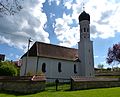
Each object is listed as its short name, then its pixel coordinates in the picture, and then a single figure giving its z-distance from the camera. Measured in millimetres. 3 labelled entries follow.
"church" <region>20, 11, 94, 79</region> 18351
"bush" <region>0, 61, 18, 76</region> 18861
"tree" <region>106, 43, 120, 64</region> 31890
